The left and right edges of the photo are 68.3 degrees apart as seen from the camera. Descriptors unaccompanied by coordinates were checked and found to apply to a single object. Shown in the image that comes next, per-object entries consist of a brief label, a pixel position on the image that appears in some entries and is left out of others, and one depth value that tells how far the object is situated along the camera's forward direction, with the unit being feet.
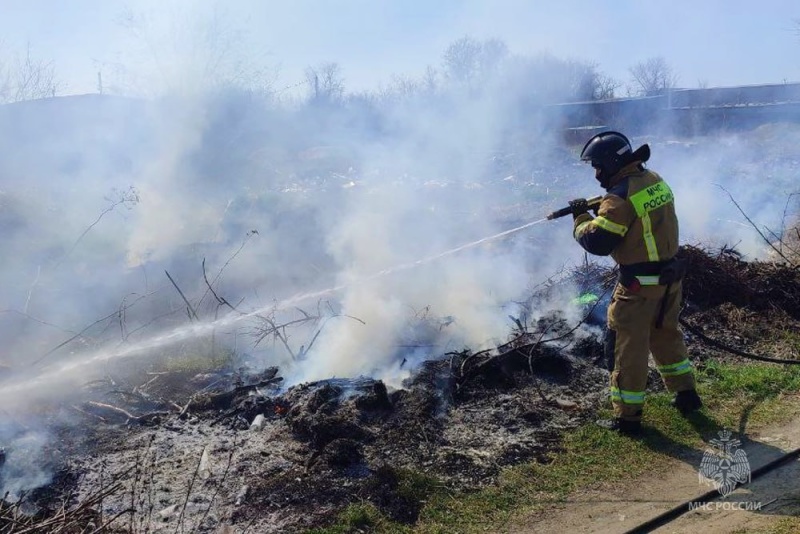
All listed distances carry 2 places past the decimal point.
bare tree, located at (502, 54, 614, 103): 57.36
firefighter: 13.01
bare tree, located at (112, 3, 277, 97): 54.19
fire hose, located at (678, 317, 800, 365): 16.12
